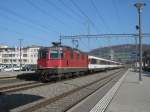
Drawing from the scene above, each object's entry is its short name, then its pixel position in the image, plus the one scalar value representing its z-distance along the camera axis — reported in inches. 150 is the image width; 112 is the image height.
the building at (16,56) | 3074.0
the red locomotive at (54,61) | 589.2
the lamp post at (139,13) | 586.4
